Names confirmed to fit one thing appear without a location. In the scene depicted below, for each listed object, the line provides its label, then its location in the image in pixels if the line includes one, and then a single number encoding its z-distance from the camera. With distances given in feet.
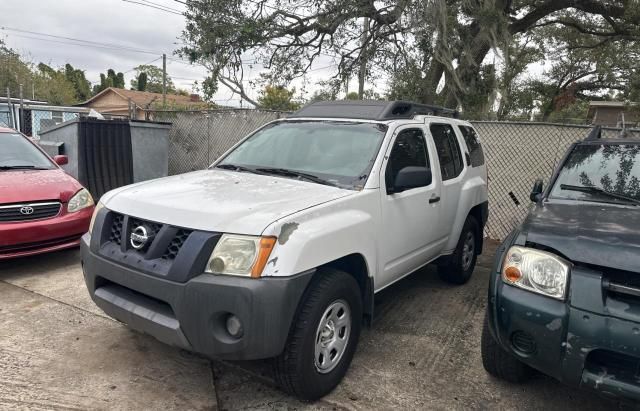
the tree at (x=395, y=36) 29.40
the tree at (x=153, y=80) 213.66
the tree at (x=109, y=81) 206.69
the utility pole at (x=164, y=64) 113.96
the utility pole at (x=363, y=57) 32.86
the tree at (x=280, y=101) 55.98
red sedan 14.61
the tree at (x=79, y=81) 190.29
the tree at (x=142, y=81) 201.98
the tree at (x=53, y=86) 123.15
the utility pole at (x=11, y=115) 33.05
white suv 7.88
